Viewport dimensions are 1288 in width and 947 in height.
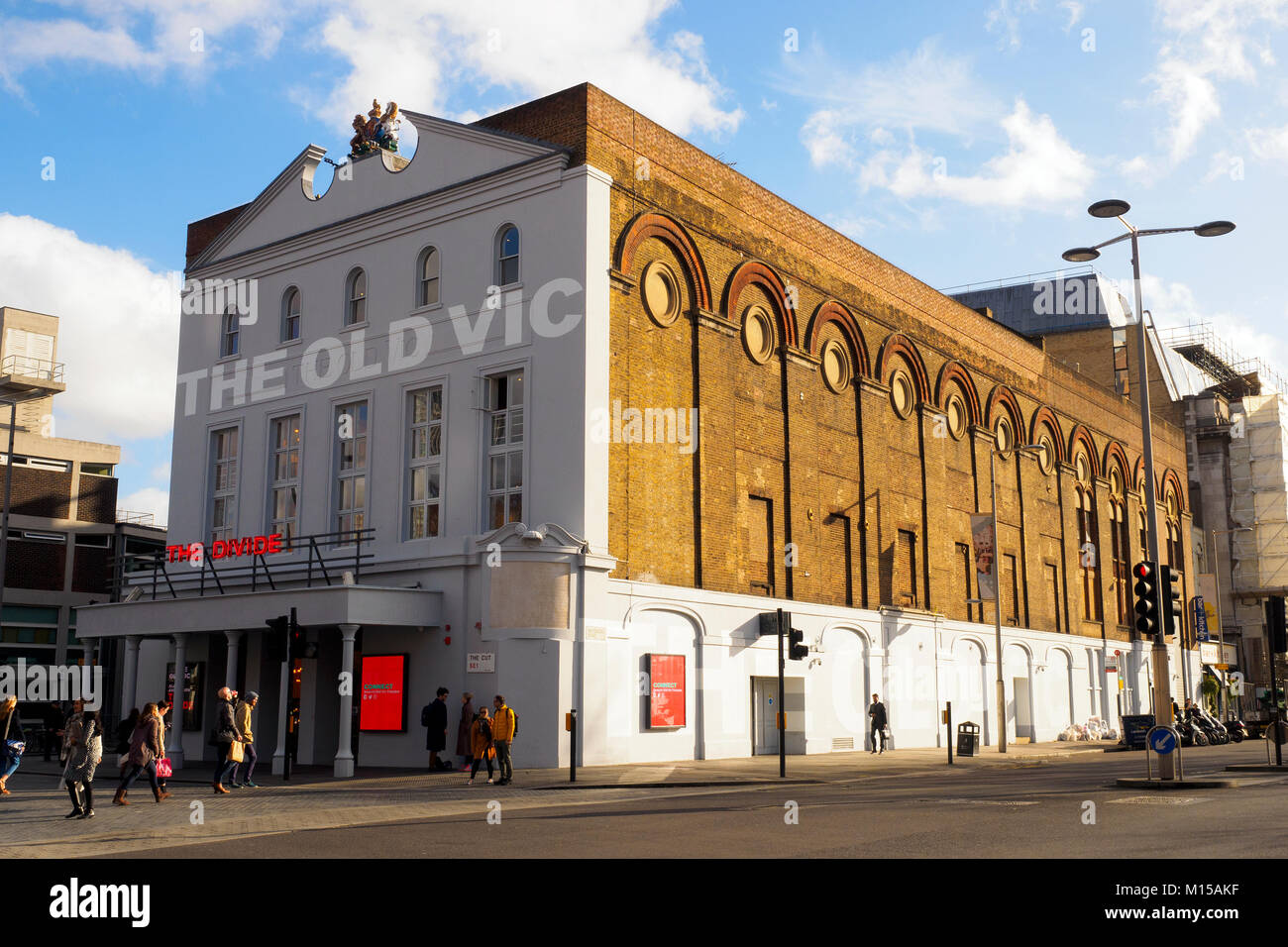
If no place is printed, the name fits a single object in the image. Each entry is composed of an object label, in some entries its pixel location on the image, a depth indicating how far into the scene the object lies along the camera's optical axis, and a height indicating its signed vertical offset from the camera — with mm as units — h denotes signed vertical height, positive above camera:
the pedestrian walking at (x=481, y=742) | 22125 -1482
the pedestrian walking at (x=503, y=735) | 22195 -1357
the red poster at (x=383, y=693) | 27500 -715
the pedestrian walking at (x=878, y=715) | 33484 -1510
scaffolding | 88562 +23189
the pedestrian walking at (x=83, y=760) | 17016 -1418
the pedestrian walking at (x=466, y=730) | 24250 -1377
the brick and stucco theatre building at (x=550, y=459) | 26656 +5439
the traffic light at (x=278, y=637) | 22922 +522
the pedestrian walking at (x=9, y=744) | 20531 -1405
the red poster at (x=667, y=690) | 27547 -654
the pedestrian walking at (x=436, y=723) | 25000 -1270
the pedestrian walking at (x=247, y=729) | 21625 -1206
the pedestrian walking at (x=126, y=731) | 21125 -1265
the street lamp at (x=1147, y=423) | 20516 +4665
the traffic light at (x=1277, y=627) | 25922 +777
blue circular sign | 19188 -1285
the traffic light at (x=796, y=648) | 23922 +309
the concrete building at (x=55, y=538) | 53062 +5976
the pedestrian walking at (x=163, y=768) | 19922 -1778
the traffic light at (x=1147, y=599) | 21094 +1135
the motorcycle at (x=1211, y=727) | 43250 -2420
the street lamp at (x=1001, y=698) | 34906 -1073
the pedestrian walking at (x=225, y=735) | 20719 -1262
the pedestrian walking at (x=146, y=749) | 18906 -1374
